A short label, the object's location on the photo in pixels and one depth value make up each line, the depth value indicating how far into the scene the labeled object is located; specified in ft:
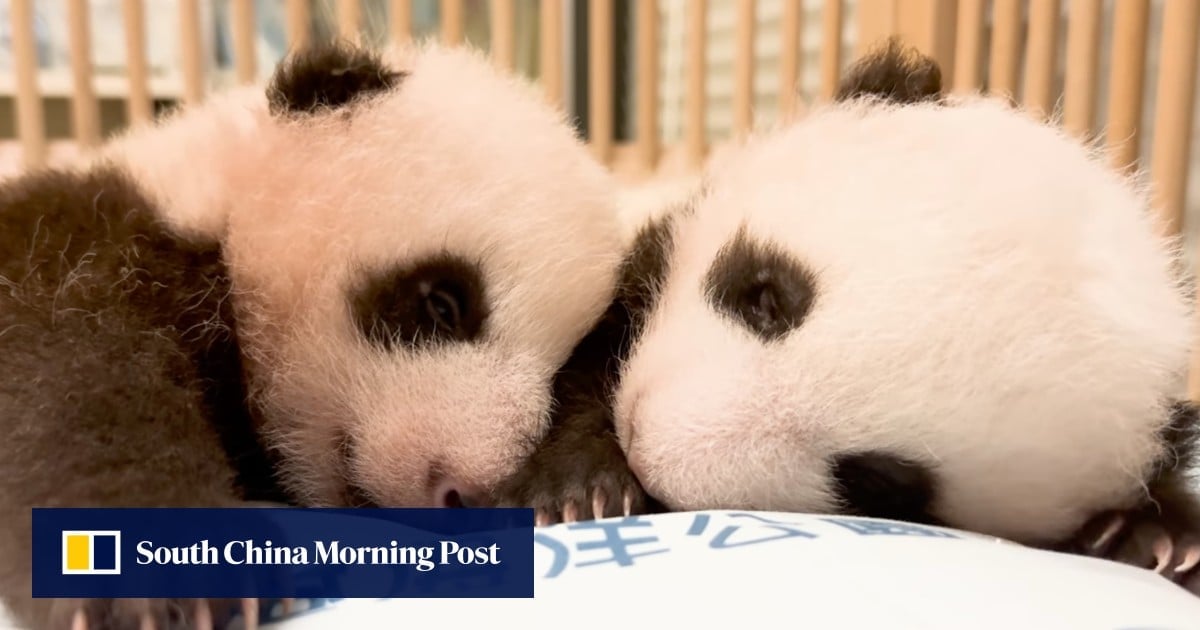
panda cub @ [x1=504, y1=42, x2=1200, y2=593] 0.76
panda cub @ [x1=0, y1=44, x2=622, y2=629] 0.80
